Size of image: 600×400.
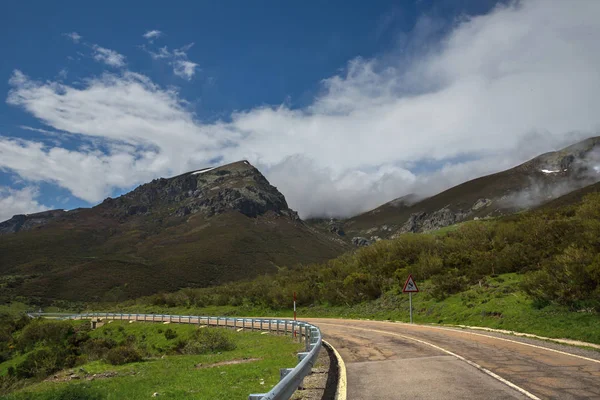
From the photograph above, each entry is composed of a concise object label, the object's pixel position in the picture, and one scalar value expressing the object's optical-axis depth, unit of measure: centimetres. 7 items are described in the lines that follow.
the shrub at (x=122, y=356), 2134
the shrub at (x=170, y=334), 3275
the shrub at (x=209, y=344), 2224
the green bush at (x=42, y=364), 2651
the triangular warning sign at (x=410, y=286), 2408
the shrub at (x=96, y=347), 2703
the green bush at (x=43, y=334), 4063
